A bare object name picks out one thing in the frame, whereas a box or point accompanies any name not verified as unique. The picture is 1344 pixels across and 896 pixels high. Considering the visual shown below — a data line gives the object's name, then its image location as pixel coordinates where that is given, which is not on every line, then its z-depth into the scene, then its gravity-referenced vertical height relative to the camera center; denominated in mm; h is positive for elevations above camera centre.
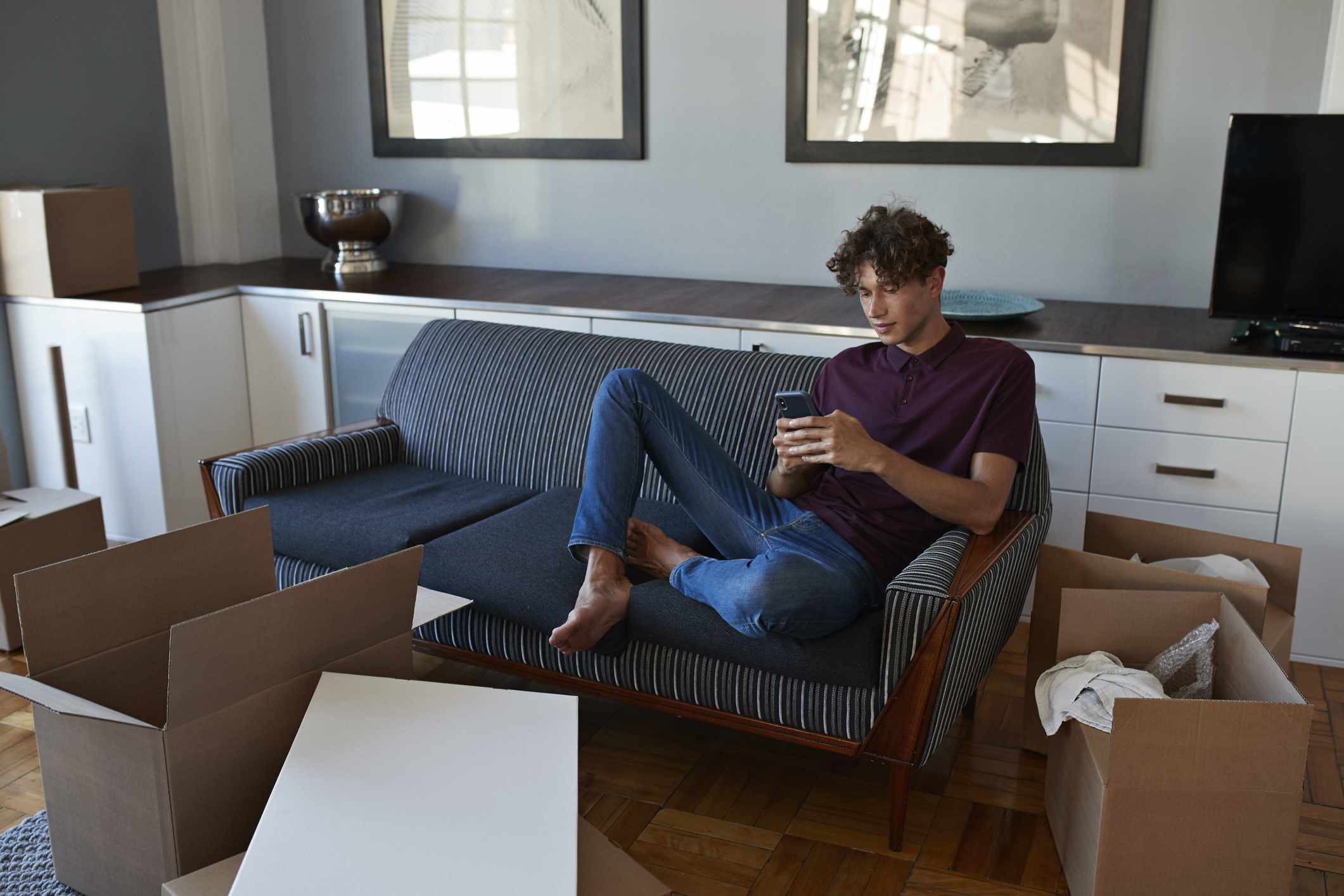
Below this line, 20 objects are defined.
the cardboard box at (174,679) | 1461 -650
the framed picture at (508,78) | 3693 +381
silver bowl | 3838 -99
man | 2061 -516
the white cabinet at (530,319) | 3311 -363
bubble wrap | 2027 -825
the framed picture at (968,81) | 3115 +317
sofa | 1975 -708
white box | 1296 -720
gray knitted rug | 1880 -1129
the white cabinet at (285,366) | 3664 -552
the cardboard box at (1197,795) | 1687 -885
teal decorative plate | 2914 -290
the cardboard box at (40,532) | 2832 -846
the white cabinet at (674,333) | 3129 -378
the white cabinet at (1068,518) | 2881 -802
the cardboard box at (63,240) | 3373 -141
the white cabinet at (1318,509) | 2607 -715
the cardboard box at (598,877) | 1395 -825
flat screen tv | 2635 -59
